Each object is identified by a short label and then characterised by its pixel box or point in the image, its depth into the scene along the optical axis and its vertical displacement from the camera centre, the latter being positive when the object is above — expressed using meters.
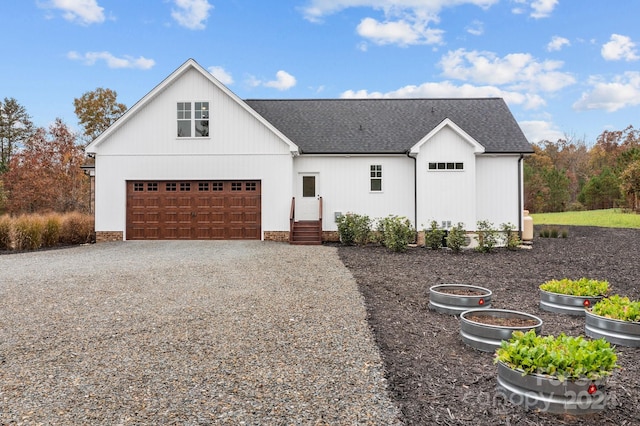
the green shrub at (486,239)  13.94 -0.85
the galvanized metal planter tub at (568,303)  6.04 -1.27
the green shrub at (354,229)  15.46 -0.56
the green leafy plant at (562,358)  3.22 -1.10
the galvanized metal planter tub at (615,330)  4.74 -1.31
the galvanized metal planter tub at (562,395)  3.20 -1.35
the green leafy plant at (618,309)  4.85 -1.11
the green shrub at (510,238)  14.64 -0.85
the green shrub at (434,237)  14.48 -0.79
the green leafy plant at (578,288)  6.08 -1.07
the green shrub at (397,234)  13.73 -0.69
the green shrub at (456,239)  13.80 -0.82
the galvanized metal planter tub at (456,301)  6.12 -1.26
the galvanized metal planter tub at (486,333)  4.55 -1.28
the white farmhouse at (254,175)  15.90 +1.44
